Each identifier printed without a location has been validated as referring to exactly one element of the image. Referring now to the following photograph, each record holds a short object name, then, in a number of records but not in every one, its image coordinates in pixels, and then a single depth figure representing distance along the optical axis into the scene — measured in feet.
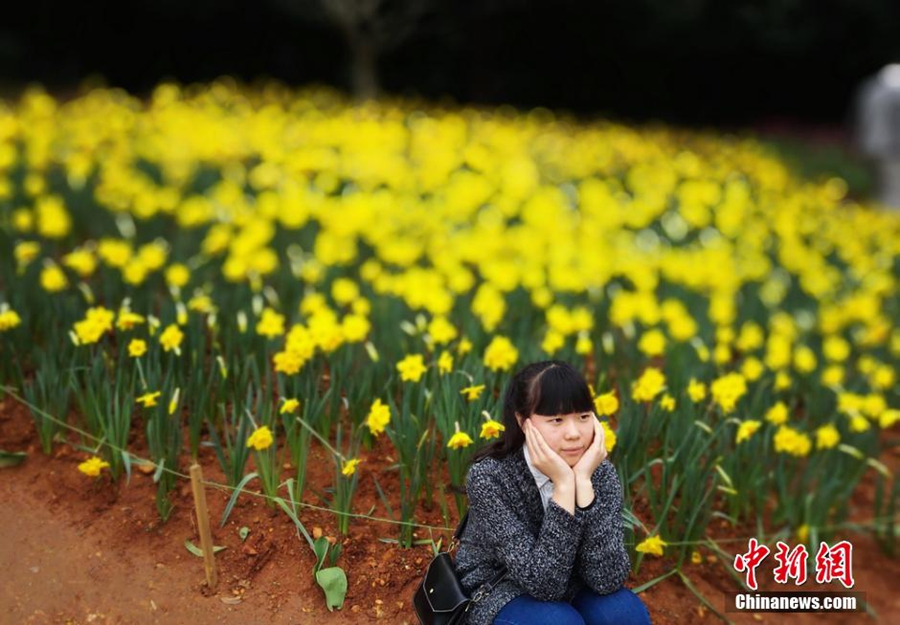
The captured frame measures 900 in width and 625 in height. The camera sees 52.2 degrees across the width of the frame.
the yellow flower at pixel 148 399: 9.05
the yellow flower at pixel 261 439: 8.50
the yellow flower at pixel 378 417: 8.98
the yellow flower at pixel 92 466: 9.09
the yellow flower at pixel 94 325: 10.18
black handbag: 7.38
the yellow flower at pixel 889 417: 11.56
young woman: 6.99
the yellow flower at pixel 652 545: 8.66
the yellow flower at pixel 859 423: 11.42
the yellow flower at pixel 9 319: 10.25
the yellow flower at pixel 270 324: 10.68
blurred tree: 37.73
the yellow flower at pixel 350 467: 8.50
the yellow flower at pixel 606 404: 9.12
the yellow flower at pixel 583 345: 11.44
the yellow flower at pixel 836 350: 14.14
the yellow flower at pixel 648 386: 10.01
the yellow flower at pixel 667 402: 10.04
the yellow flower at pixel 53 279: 11.63
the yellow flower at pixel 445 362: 9.79
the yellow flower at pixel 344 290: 13.01
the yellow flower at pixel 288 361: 9.78
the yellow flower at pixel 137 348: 9.79
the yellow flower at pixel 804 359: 13.50
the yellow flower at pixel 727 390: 10.48
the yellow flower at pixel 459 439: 8.04
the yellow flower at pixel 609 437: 8.79
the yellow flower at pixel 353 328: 10.77
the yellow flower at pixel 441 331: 10.86
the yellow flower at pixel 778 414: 10.67
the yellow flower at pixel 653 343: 12.01
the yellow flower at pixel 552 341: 11.14
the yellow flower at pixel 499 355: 10.28
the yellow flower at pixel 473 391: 9.24
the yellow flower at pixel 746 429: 10.03
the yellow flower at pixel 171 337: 10.15
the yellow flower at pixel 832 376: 13.11
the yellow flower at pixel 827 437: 11.18
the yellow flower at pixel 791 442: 10.50
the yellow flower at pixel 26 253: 12.01
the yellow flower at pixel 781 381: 11.75
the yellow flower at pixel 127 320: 10.09
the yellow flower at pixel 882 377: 13.33
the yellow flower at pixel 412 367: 9.74
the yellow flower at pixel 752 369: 12.18
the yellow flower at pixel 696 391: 10.46
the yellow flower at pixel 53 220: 14.49
